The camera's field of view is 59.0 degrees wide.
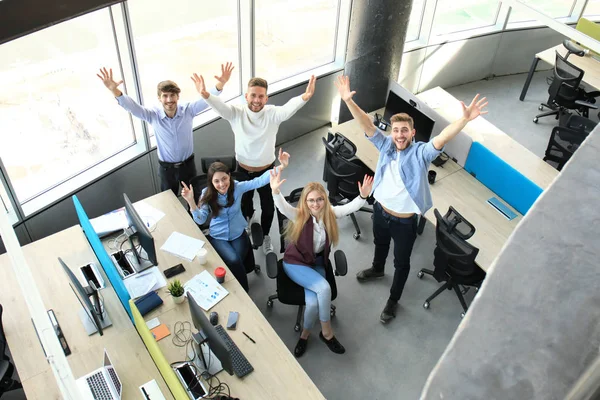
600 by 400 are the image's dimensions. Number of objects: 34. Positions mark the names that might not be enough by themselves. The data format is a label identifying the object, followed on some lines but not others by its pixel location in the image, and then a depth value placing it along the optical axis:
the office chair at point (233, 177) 4.52
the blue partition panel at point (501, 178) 4.53
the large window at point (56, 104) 4.15
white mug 4.00
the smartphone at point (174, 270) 3.94
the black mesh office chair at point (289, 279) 4.18
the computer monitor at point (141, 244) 3.62
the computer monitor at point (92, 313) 3.37
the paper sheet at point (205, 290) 3.79
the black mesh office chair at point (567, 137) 5.16
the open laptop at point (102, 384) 3.12
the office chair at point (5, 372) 3.53
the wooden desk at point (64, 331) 3.27
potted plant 3.70
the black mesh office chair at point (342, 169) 4.95
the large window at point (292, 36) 5.77
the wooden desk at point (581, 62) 6.61
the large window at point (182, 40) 4.80
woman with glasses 4.06
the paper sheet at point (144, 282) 3.82
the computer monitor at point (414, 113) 5.03
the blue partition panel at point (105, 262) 3.34
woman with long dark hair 4.22
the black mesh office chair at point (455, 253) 4.07
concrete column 5.56
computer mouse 3.65
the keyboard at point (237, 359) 3.36
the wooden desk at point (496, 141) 5.05
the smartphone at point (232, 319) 3.63
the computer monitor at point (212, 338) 2.95
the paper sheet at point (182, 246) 4.10
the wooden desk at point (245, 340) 3.30
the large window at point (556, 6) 7.86
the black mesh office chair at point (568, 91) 6.41
